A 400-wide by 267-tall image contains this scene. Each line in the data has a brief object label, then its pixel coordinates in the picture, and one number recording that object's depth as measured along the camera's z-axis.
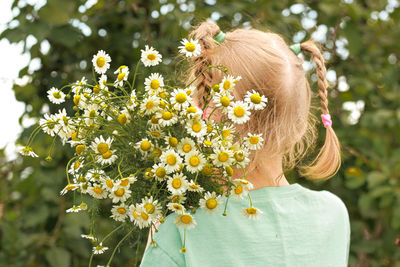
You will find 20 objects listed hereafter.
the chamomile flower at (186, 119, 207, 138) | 1.12
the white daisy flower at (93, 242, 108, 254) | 1.20
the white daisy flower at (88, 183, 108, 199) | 1.16
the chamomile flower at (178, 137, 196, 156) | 1.13
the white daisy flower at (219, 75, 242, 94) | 1.13
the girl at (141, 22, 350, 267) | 1.26
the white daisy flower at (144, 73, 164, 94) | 1.15
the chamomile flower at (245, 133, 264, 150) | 1.15
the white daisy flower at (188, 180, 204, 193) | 1.10
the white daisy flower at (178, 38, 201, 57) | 1.16
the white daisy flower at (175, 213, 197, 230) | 1.14
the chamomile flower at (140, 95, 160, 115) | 1.13
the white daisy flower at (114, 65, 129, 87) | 1.17
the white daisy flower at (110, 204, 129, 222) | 1.17
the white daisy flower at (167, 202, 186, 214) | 1.11
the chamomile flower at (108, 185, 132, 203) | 1.13
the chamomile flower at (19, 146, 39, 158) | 1.17
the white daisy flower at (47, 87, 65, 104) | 1.23
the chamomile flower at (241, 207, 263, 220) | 1.15
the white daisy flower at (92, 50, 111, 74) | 1.21
